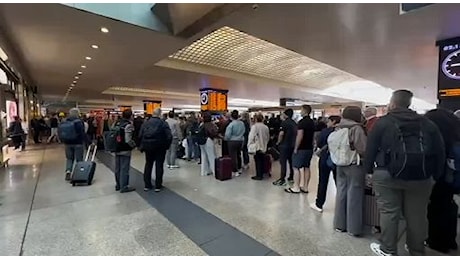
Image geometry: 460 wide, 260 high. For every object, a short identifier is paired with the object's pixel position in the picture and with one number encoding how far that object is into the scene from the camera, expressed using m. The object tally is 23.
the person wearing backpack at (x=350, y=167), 3.00
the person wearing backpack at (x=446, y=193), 2.60
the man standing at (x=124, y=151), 4.77
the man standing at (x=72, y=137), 5.50
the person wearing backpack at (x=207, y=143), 6.11
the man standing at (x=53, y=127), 15.08
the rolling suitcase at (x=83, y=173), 5.32
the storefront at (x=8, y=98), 7.64
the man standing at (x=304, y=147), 4.47
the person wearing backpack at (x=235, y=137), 6.04
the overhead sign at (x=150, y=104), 23.39
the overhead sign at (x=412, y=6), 3.37
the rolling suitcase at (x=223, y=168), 5.71
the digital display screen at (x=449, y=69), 5.54
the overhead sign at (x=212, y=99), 14.91
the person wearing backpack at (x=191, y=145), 8.20
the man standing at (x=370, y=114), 3.58
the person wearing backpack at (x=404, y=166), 2.29
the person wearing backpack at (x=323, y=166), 3.60
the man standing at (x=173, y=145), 7.18
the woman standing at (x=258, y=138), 5.56
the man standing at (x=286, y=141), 5.14
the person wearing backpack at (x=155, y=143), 4.73
